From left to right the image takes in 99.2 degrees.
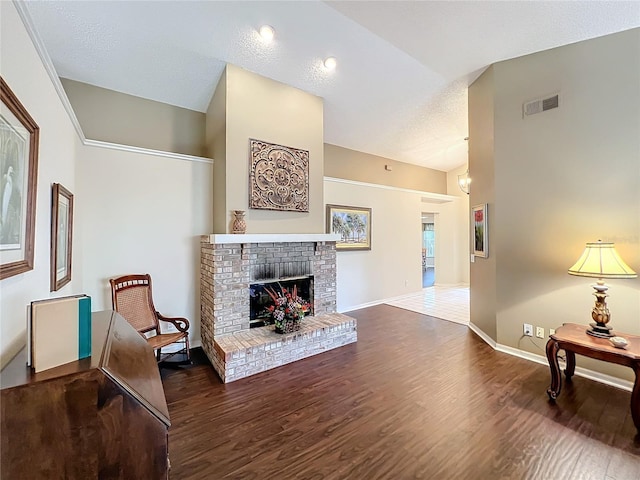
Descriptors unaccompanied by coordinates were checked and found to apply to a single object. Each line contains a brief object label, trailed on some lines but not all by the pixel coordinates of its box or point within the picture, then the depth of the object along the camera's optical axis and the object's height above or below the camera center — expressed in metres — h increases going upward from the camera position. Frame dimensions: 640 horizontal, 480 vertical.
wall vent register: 3.15 +1.63
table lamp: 2.40 -0.26
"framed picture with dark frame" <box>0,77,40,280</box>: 1.23 +0.30
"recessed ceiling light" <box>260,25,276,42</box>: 3.06 +2.41
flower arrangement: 3.39 -0.88
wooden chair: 3.13 -0.78
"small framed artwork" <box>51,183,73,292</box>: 2.08 +0.07
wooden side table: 2.13 -0.92
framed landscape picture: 5.37 +0.35
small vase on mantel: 3.47 +0.25
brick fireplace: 3.10 -0.79
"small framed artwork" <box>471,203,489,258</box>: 3.85 +0.17
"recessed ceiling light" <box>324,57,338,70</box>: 3.63 +2.43
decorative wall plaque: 3.65 +0.92
